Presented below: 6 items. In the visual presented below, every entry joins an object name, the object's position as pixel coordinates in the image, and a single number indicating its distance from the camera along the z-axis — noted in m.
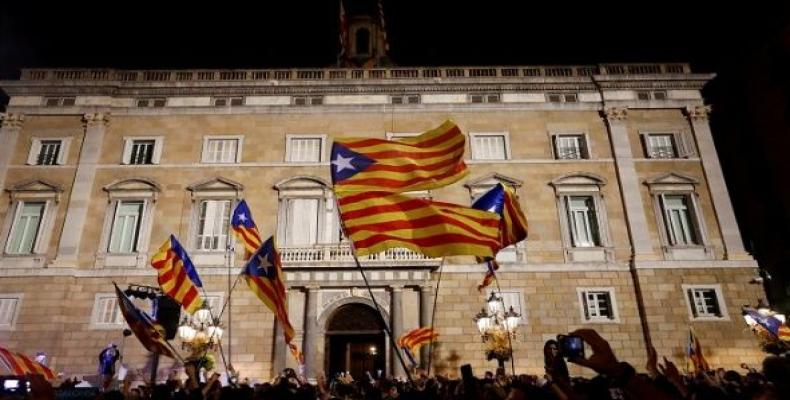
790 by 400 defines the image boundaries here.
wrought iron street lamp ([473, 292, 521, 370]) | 17.98
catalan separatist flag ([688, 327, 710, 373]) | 14.78
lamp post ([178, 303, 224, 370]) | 18.02
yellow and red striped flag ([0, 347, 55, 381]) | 11.69
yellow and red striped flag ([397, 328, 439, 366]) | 18.73
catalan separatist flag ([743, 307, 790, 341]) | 17.06
